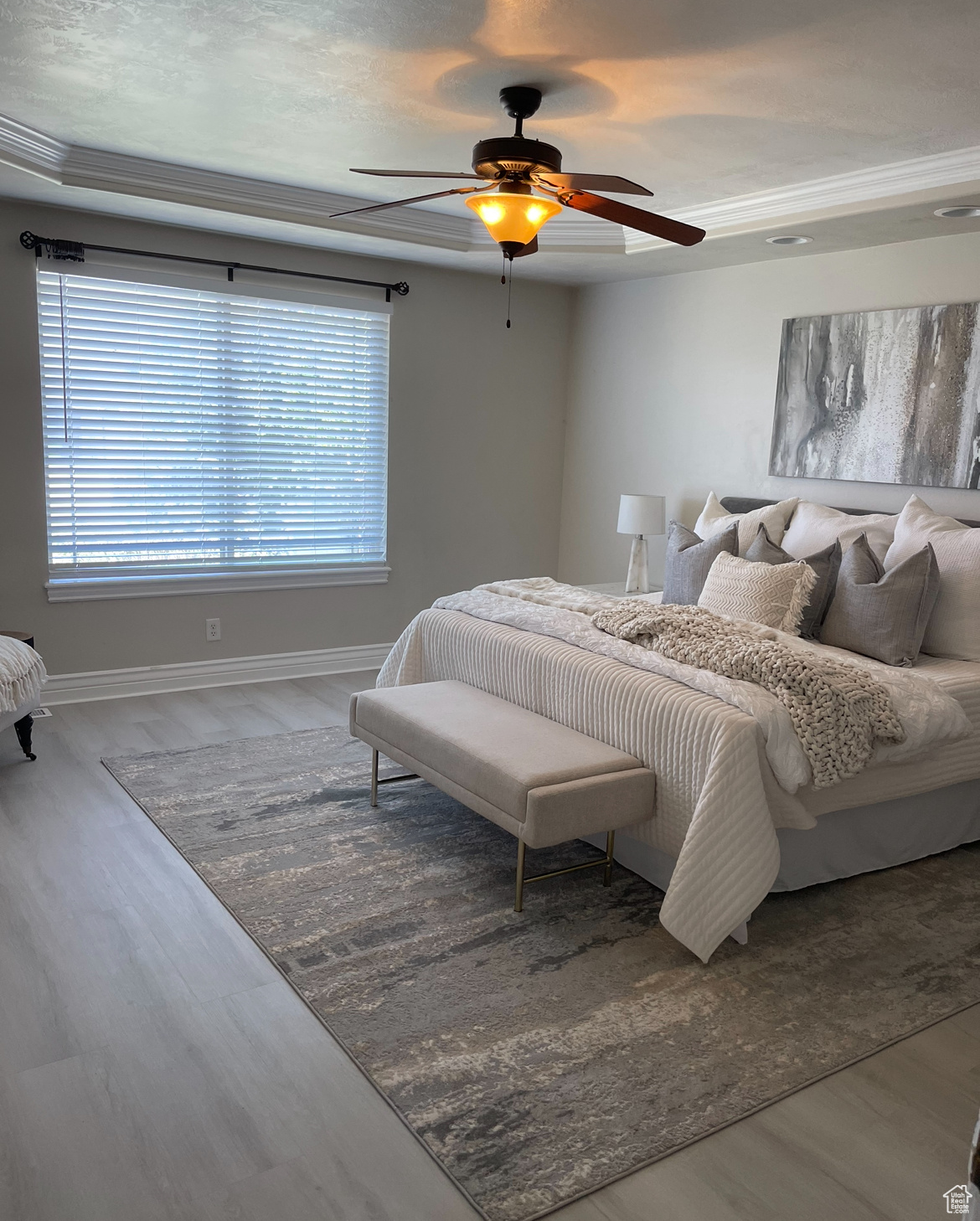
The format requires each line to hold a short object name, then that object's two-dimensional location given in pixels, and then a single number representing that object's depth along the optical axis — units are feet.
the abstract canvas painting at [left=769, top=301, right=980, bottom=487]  13.37
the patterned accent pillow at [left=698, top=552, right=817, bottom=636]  11.85
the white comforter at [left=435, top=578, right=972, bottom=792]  8.91
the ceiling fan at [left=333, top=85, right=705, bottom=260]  9.26
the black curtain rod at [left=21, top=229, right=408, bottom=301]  14.32
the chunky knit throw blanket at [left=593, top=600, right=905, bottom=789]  9.02
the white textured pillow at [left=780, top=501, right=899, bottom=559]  12.98
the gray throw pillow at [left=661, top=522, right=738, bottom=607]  13.41
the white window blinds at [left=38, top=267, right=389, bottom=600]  15.24
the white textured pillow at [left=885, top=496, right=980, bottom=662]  11.51
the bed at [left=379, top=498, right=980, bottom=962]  8.60
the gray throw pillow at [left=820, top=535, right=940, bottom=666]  11.23
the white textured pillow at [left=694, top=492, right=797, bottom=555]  14.01
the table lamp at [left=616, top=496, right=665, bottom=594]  17.24
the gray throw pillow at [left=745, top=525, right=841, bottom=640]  11.98
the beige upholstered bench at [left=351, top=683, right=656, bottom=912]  8.95
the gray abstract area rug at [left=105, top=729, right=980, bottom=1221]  6.60
